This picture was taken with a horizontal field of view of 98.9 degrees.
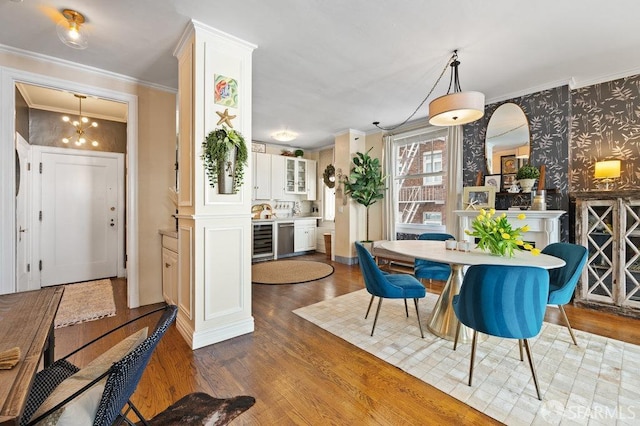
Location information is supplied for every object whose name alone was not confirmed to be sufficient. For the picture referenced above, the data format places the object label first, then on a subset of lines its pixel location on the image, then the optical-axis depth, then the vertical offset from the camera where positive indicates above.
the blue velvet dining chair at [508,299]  1.60 -0.53
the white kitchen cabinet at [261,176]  6.02 +0.78
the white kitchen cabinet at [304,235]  6.45 -0.56
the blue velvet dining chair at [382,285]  2.32 -0.65
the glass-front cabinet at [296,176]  6.59 +0.88
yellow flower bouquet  2.14 -0.18
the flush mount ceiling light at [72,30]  1.99 +1.32
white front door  3.97 -0.08
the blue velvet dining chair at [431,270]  2.88 -0.63
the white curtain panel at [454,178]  4.15 +0.52
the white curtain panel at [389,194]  5.18 +0.33
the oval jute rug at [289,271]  4.34 -1.07
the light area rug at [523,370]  1.58 -1.13
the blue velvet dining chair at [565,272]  2.13 -0.51
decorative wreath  6.46 +0.85
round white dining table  2.01 -0.36
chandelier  4.11 +1.25
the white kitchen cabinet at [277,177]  6.30 +0.81
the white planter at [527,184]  3.43 +0.36
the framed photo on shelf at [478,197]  3.75 +0.22
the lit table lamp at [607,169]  2.99 +0.48
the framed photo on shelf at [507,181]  3.72 +0.43
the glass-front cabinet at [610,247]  2.88 -0.37
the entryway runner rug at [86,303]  2.82 -1.09
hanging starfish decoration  2.39 +0.83
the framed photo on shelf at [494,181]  3.81 +0.44
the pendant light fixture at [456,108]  2.27 +0.89
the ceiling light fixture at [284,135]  5.18 +1.47
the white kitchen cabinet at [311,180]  6.90 +0.81
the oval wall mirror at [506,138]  3.65 +1.03
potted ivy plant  2.31 +0.46
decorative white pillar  2.29 +0.04
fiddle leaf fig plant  5.18 +0.57
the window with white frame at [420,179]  4.66 +0.61
